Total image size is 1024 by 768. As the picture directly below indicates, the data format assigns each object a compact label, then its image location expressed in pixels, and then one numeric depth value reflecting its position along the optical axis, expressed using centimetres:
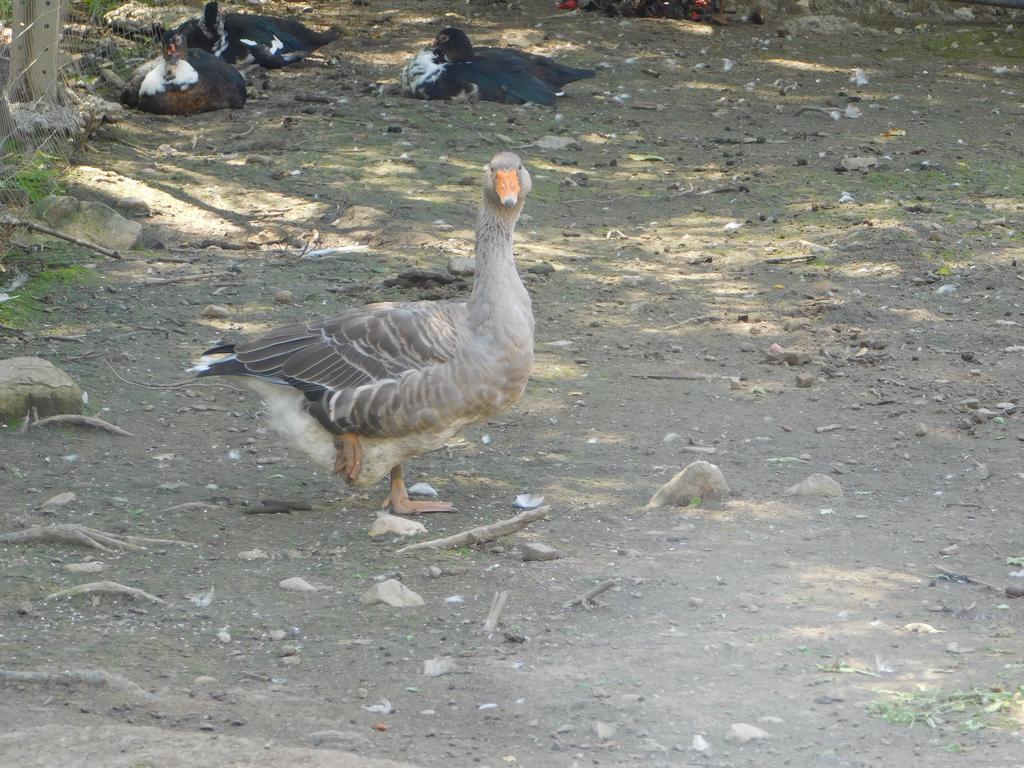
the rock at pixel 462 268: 1628
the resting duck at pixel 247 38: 2680
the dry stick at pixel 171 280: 1644
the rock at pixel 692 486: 1098
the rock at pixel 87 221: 1742
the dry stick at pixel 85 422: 1226
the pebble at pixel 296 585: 944
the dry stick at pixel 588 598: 913
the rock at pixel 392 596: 914
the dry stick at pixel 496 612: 877
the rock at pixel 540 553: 998
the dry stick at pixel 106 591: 900
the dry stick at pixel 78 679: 755
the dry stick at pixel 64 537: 984
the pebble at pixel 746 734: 721
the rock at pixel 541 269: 1720
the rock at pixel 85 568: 944
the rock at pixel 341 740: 711
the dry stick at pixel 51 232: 1558
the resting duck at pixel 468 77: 2469
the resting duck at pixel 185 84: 2362
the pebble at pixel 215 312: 1552
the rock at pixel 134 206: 1909
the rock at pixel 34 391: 1226
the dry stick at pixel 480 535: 1018
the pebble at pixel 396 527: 1057
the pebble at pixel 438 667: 814
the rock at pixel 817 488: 1120
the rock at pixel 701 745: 714
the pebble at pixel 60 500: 1074
